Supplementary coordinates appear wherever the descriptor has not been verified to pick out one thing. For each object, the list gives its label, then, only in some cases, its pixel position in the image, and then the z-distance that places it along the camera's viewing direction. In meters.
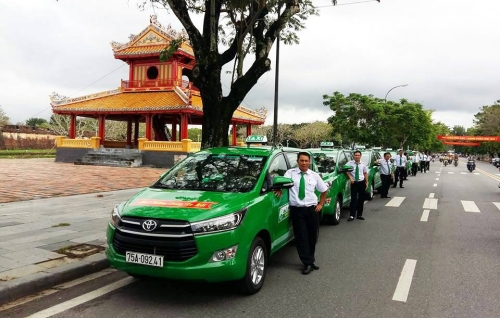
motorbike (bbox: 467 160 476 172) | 33.53
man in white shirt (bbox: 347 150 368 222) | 9.27
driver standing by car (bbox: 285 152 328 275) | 5.18
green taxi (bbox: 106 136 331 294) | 3.88
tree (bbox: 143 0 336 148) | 8.67
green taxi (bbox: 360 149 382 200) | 12.83
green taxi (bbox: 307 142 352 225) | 8.48
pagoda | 27.60
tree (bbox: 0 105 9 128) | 60.22
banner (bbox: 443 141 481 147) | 91.03
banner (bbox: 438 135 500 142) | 69.81
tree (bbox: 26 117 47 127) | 103.06
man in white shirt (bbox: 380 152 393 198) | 13.12
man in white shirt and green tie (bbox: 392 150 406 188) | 17.25
